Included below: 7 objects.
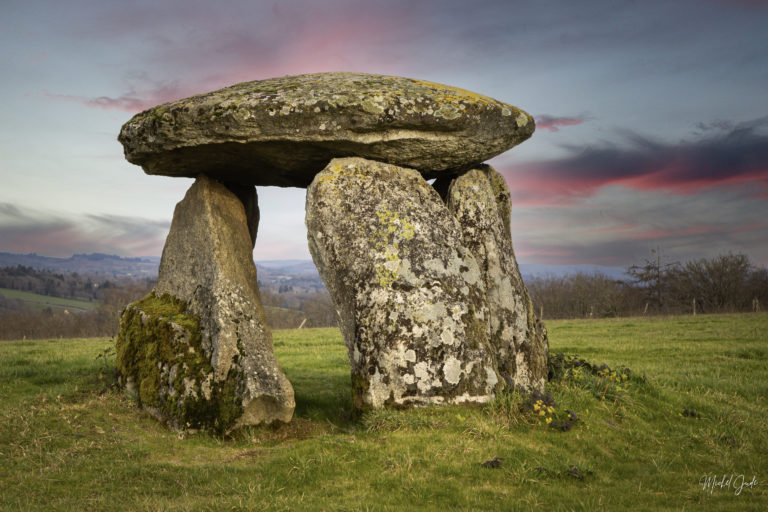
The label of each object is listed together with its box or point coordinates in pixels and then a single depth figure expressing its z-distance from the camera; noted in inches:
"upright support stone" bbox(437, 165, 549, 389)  366.9
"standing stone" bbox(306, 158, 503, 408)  302.8
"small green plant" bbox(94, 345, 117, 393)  380.8
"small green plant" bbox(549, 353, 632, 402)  348.8
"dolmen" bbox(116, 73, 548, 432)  313.1
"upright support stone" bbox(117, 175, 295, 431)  319.9
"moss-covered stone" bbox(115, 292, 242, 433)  318.0
